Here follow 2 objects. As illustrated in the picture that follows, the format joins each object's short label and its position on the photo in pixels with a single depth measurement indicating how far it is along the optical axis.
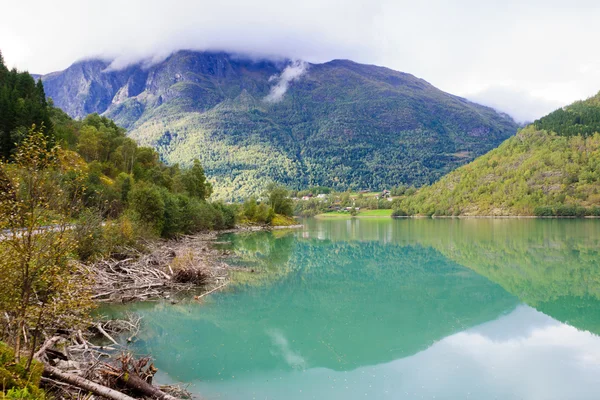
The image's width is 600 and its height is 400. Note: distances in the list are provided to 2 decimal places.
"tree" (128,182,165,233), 40.75
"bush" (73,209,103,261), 21.19
